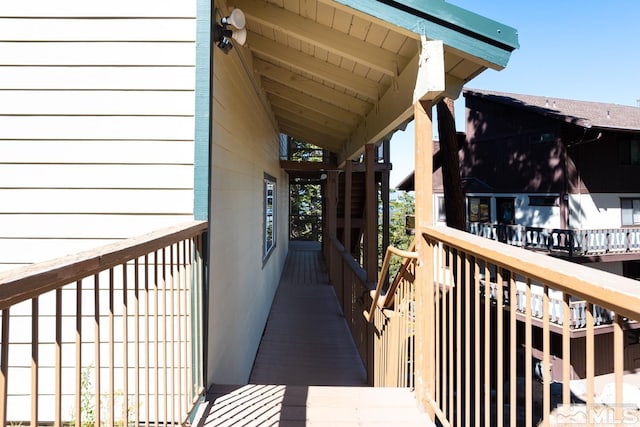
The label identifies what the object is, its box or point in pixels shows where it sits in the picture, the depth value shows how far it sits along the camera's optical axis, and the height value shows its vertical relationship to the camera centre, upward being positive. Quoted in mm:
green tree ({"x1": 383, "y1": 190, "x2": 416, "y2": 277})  30094 +360
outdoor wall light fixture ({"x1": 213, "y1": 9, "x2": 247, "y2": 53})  2361 +1194
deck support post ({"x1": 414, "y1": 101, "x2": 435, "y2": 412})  2049 -214
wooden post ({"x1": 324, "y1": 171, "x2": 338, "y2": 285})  8289 +244
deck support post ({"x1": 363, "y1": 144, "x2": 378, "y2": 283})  4587 -66
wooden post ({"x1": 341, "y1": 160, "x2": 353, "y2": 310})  5684 -421
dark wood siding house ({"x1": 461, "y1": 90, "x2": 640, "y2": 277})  10656 +1467
